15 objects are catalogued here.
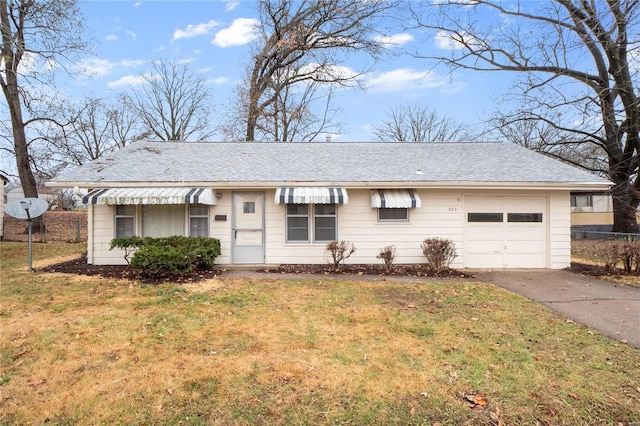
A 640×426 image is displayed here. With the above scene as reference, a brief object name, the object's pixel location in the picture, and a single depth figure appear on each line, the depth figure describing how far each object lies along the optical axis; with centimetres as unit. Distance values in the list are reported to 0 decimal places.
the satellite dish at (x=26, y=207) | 926
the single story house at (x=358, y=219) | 1023
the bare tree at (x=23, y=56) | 1276
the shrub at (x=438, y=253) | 932
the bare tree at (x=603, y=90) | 1391
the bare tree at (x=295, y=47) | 2164
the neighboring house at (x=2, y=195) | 1909
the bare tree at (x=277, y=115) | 2356
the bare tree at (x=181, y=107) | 2947
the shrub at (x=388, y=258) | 943
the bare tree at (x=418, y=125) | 3119
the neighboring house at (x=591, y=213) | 2255
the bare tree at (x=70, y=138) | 1741
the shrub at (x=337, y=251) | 962
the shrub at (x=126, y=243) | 921
